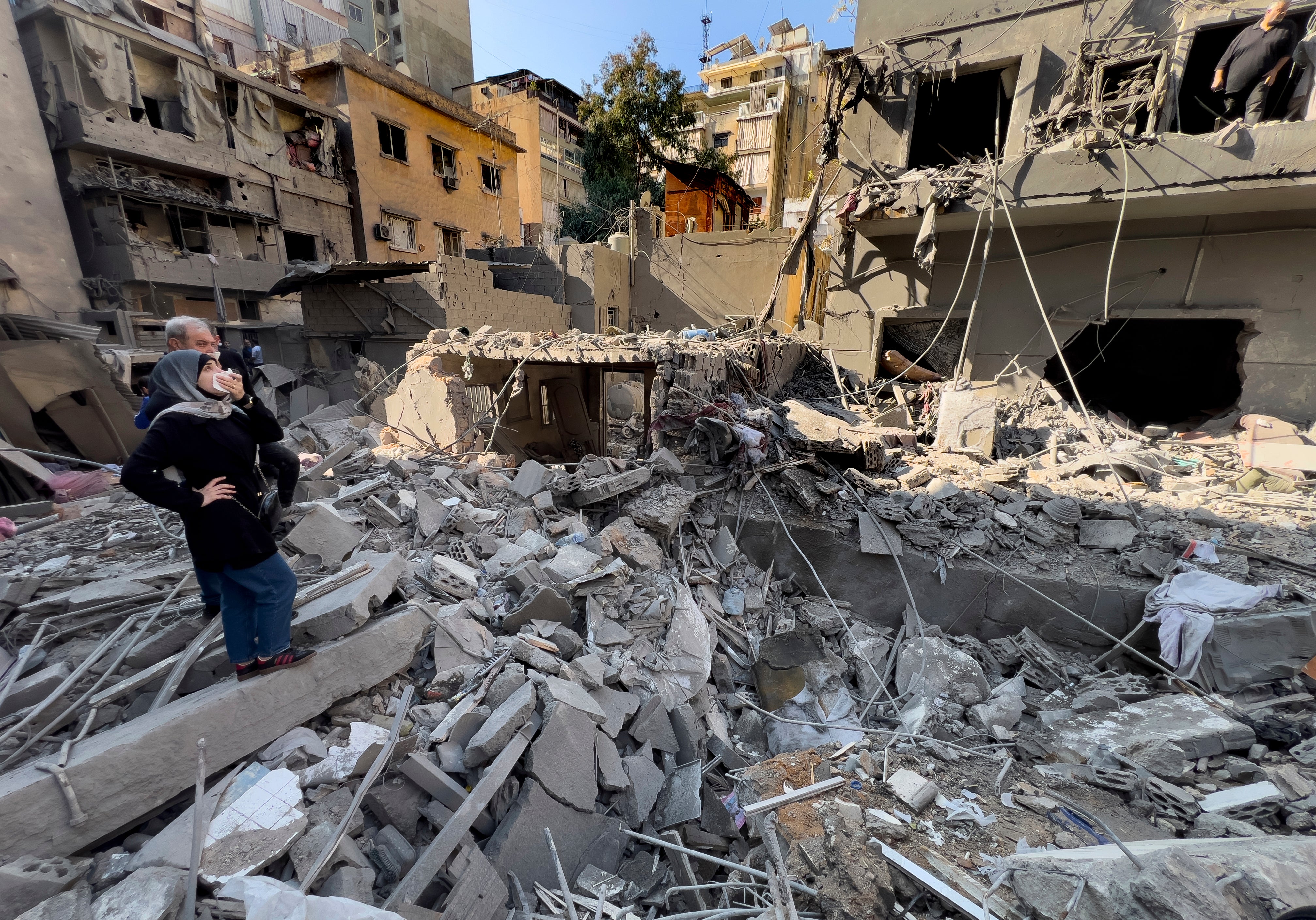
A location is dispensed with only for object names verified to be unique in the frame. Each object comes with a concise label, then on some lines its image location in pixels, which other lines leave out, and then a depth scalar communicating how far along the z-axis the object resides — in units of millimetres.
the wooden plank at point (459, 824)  2271
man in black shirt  6699
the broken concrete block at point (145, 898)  1779
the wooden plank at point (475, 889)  2309
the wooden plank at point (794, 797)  3199
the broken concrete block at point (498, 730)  2781
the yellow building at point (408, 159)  16500
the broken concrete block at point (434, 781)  2625
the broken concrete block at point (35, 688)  2559
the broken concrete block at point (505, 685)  3166
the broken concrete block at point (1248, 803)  3248
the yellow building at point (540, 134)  24047
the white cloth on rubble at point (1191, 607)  4645
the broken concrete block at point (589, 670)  3596
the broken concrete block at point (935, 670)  5094
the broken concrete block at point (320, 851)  2225
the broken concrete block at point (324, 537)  3852
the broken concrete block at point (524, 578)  4160
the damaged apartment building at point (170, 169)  12164
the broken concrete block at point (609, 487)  5723
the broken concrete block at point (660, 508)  5680
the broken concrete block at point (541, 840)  2635
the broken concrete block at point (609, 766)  3131
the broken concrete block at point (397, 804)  2547
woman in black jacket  2307
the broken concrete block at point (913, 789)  3316
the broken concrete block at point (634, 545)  5180
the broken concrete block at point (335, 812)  2384
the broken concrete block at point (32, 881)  1765
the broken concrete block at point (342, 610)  2971
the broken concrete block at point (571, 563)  4504
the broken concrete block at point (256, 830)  2107
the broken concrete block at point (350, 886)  2160
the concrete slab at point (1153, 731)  3836
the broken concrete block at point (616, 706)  3457
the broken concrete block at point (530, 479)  5891
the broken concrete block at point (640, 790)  3174
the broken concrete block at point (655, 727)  3596
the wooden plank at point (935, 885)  2406
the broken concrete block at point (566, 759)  2875
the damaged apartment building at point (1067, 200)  7438
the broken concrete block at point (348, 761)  2533
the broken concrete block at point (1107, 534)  5738
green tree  17906
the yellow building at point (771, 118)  23609
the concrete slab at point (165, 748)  1984
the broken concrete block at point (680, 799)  3248
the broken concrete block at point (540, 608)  3885
